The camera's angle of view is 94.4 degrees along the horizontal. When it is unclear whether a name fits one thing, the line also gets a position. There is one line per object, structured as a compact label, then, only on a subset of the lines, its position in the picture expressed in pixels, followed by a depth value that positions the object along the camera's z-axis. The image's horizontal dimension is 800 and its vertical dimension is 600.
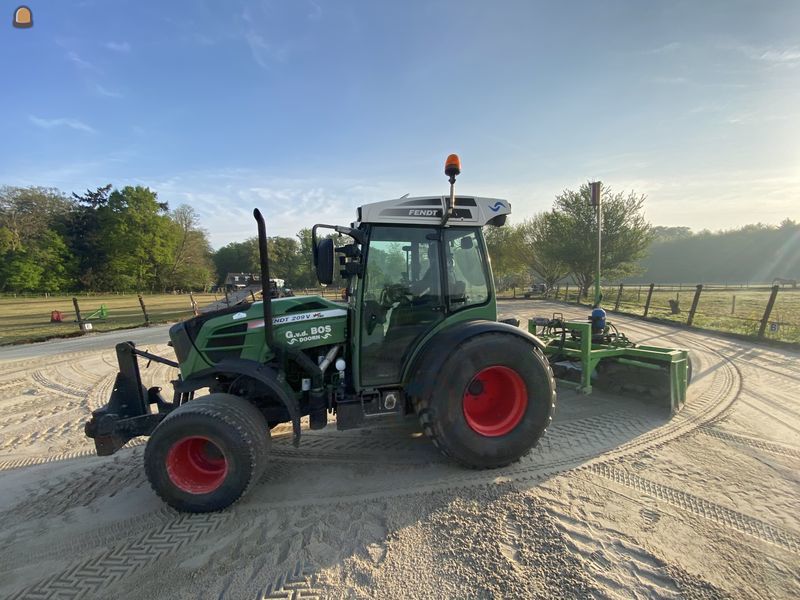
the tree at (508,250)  31.31
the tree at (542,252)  26.41
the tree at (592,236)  23.12
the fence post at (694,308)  11.71
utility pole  7.05
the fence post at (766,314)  9.13
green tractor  3.08
